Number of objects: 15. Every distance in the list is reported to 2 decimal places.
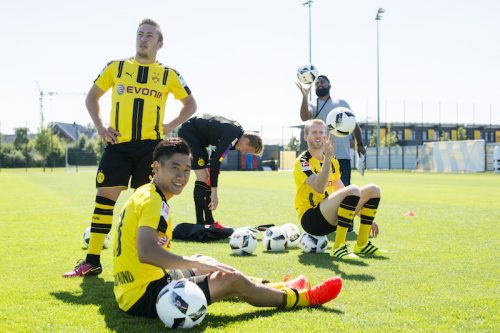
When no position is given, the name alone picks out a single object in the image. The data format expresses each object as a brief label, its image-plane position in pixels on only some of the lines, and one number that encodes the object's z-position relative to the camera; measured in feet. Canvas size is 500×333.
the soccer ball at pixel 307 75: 31.40
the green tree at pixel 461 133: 270.65
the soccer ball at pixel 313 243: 22.54
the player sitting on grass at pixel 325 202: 21.16
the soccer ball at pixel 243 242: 22.31
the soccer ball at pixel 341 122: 25.75
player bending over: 26.76
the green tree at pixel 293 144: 229.66
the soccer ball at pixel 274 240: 23.25
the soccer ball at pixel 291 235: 24.07
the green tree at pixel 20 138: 235.03
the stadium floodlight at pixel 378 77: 180.29
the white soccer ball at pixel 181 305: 11.82
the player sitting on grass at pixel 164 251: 12.19
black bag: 26.40
